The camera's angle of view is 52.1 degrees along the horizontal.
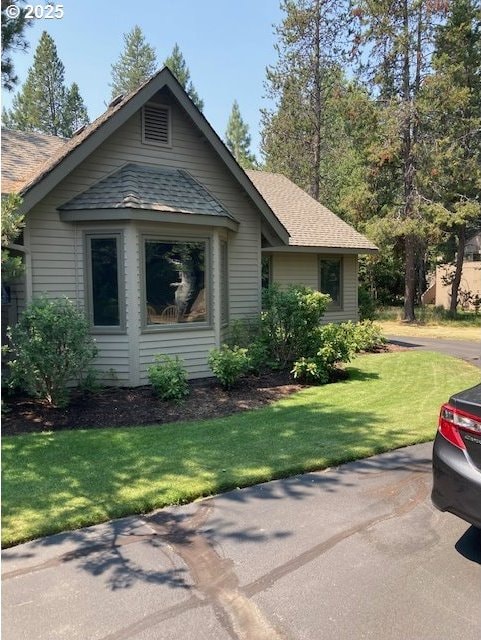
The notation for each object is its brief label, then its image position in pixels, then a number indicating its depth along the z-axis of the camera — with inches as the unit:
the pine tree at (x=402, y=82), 843.4
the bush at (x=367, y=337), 500.7
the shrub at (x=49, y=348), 269.9
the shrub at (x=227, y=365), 331.3
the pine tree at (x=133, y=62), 1521.9
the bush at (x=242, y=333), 403.9
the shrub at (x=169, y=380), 304.2
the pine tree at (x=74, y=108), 1439.5
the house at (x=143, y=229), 331.6
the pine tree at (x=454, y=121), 825.5
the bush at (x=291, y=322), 376.5
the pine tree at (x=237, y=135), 1781.5
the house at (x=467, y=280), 1202.6
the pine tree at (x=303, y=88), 1056.8
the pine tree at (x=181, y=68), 1504.7
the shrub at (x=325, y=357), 362.9
